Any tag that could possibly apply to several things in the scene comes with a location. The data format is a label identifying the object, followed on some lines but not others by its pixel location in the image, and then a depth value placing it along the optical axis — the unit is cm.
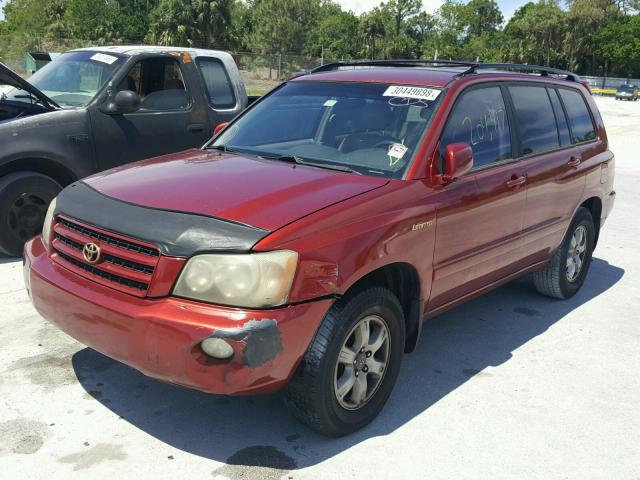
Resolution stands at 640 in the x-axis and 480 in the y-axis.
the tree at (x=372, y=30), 9481
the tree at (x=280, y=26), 8244
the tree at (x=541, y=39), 8438
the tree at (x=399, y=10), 10425
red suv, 283
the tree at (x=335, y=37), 9081
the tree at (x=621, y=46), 7806
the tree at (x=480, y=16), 12112
